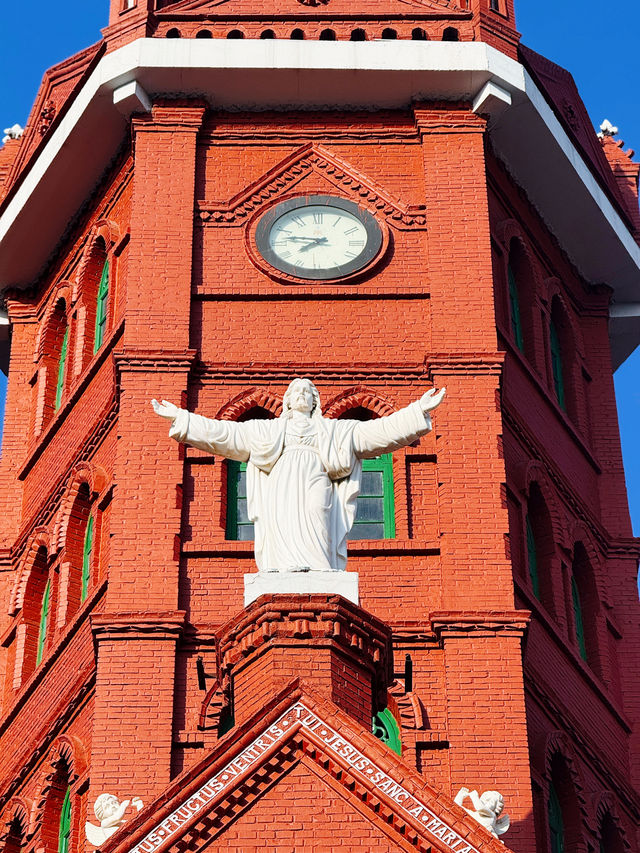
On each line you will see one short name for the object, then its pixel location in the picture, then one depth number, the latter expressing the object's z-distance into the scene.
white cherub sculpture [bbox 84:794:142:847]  17.20
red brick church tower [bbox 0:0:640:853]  23.40
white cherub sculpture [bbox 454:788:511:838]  17.41
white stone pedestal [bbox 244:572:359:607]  18.33
